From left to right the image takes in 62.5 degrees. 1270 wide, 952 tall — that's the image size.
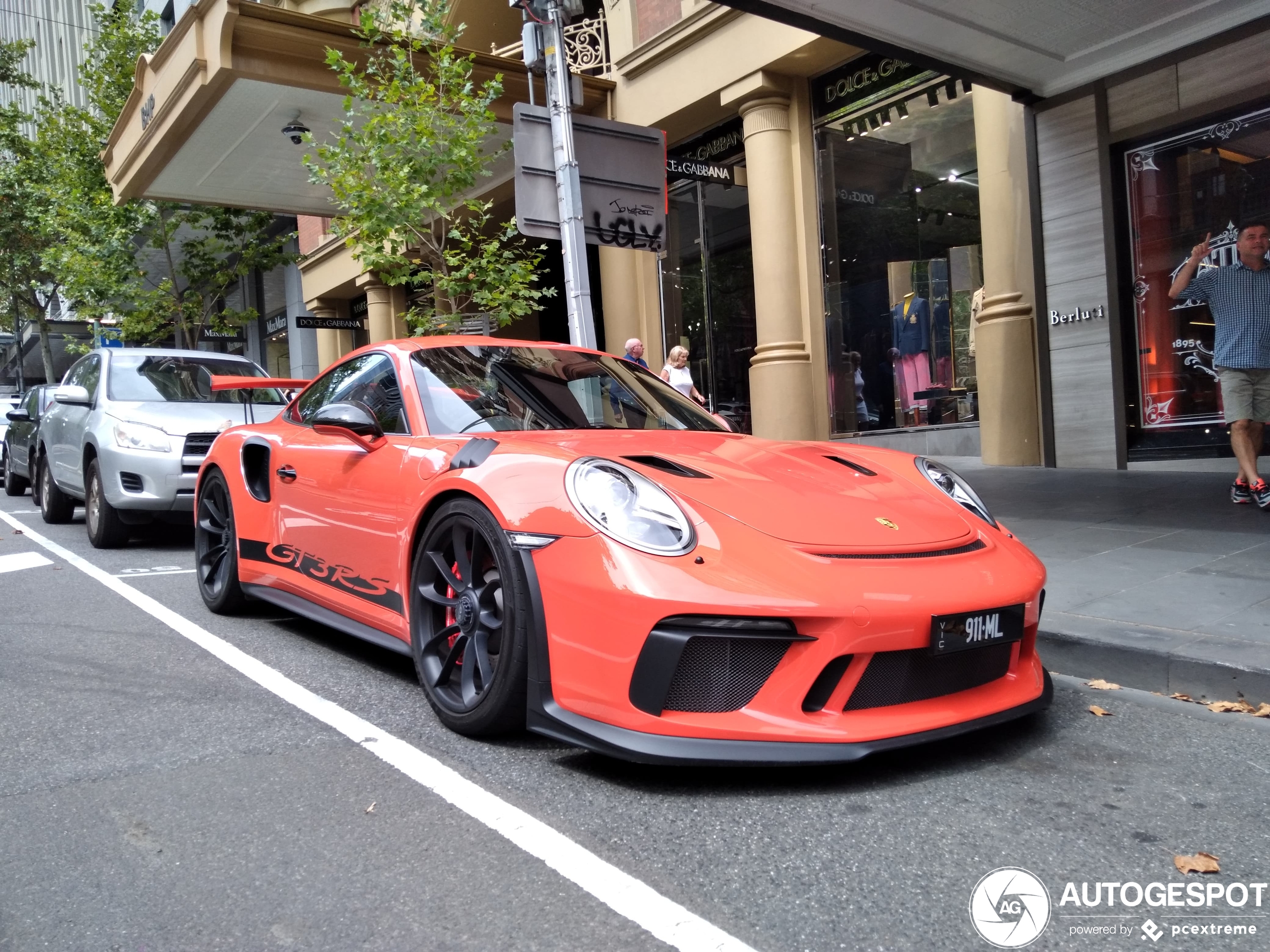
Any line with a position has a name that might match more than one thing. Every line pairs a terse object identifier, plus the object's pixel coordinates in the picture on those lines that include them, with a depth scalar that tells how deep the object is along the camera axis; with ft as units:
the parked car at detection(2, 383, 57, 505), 36.42
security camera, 46.75
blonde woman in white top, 36.29
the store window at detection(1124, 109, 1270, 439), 29.50
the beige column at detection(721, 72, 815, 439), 41.11
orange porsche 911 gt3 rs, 8.74
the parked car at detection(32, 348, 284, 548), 25.81
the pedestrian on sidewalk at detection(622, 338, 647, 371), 34.88
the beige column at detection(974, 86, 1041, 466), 33.45
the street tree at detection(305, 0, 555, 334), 35.88
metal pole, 25.05
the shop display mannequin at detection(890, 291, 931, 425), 40.75
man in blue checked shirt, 22.04
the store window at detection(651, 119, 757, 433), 47.42
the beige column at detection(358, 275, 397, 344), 71.00
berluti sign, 31.48
